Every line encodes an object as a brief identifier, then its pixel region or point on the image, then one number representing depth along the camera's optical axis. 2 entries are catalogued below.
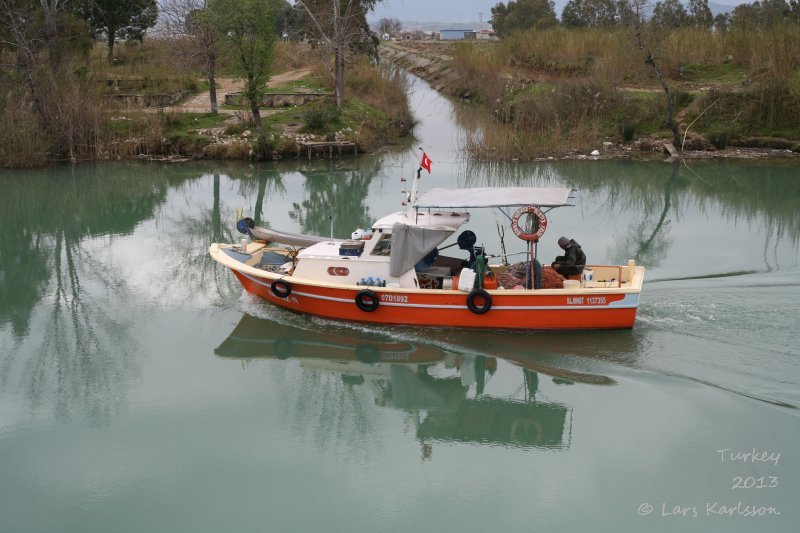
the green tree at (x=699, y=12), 47.69
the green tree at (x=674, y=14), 41.69
